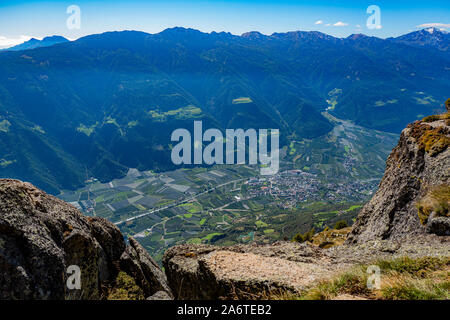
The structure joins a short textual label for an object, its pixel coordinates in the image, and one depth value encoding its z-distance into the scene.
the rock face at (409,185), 18.16
